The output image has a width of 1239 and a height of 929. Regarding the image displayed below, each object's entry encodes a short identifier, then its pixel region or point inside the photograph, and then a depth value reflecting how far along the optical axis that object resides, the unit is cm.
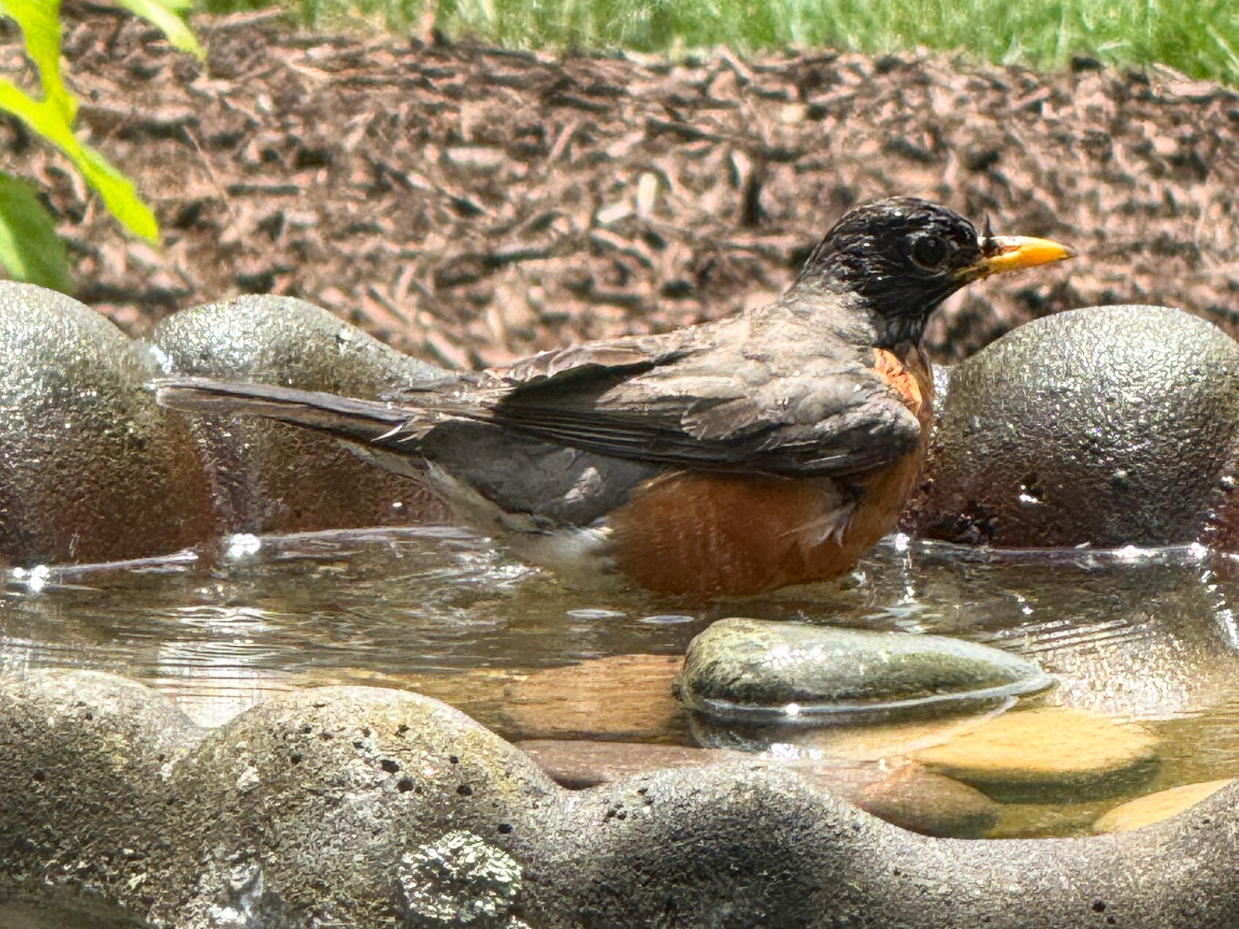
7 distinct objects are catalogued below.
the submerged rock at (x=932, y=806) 566
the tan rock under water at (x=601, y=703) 697
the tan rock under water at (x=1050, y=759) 602
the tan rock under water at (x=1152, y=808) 547
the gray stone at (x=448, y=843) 473
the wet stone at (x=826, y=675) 734
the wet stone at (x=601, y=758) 588
